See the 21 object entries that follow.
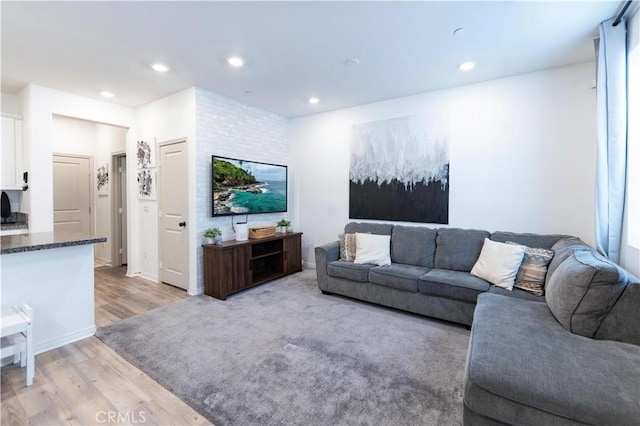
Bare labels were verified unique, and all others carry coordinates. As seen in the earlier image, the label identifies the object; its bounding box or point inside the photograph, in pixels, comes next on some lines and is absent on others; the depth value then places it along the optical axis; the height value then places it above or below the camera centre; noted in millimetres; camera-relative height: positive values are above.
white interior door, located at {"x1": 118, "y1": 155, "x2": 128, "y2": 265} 5246 -84
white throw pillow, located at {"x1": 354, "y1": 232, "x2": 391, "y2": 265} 3664 -557
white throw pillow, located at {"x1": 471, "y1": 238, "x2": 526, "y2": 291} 2787 -571
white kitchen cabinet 3693 +646
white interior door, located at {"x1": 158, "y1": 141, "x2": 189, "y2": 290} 3938 -133
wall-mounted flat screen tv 4004 +280
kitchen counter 2248 -651
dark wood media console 3672 -820
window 2219 +468
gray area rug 1790 -1234
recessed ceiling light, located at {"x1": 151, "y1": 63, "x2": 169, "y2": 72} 3107 +1494
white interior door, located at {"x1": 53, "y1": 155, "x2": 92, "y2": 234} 5297 +217
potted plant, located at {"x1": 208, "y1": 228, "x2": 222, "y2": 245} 3800 -409
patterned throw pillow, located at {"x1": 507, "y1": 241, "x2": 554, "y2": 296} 2668 -606
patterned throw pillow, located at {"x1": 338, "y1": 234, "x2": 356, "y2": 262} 3855 -570
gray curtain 2326 +573
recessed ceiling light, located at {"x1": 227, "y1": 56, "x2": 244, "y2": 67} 2965 +1500
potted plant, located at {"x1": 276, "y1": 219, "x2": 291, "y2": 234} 4734 -341
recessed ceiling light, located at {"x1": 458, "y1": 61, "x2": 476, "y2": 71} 3062 +1509
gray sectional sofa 1247 -769
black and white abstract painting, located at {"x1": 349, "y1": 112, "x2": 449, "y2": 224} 3877 +520
